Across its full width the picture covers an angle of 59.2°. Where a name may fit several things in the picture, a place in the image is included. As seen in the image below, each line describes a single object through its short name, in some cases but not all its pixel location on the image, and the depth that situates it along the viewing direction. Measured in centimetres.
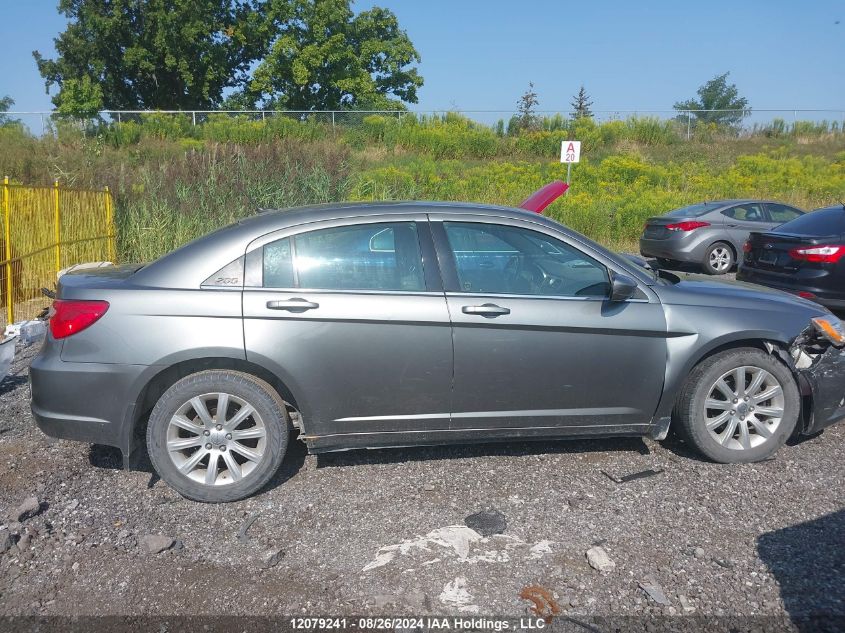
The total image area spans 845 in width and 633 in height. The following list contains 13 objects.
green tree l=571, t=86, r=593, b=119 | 5403
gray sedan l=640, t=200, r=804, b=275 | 1463
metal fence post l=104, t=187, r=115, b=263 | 1112
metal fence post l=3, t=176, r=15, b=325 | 826
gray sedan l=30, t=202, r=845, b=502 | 399
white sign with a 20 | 1925
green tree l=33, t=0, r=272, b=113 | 4588
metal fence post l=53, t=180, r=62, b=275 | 932
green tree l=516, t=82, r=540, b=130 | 3627
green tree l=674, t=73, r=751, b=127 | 7775
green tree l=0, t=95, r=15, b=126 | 7772
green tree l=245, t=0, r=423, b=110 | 4572
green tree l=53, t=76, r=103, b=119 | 4134
